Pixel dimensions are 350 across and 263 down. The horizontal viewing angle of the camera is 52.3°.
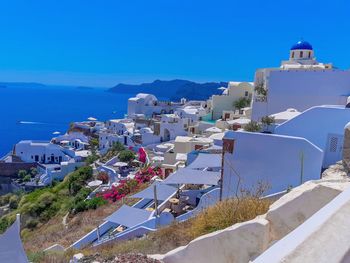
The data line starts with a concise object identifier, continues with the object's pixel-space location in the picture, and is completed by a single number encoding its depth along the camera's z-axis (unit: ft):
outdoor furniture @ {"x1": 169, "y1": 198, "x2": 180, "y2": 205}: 40.67
